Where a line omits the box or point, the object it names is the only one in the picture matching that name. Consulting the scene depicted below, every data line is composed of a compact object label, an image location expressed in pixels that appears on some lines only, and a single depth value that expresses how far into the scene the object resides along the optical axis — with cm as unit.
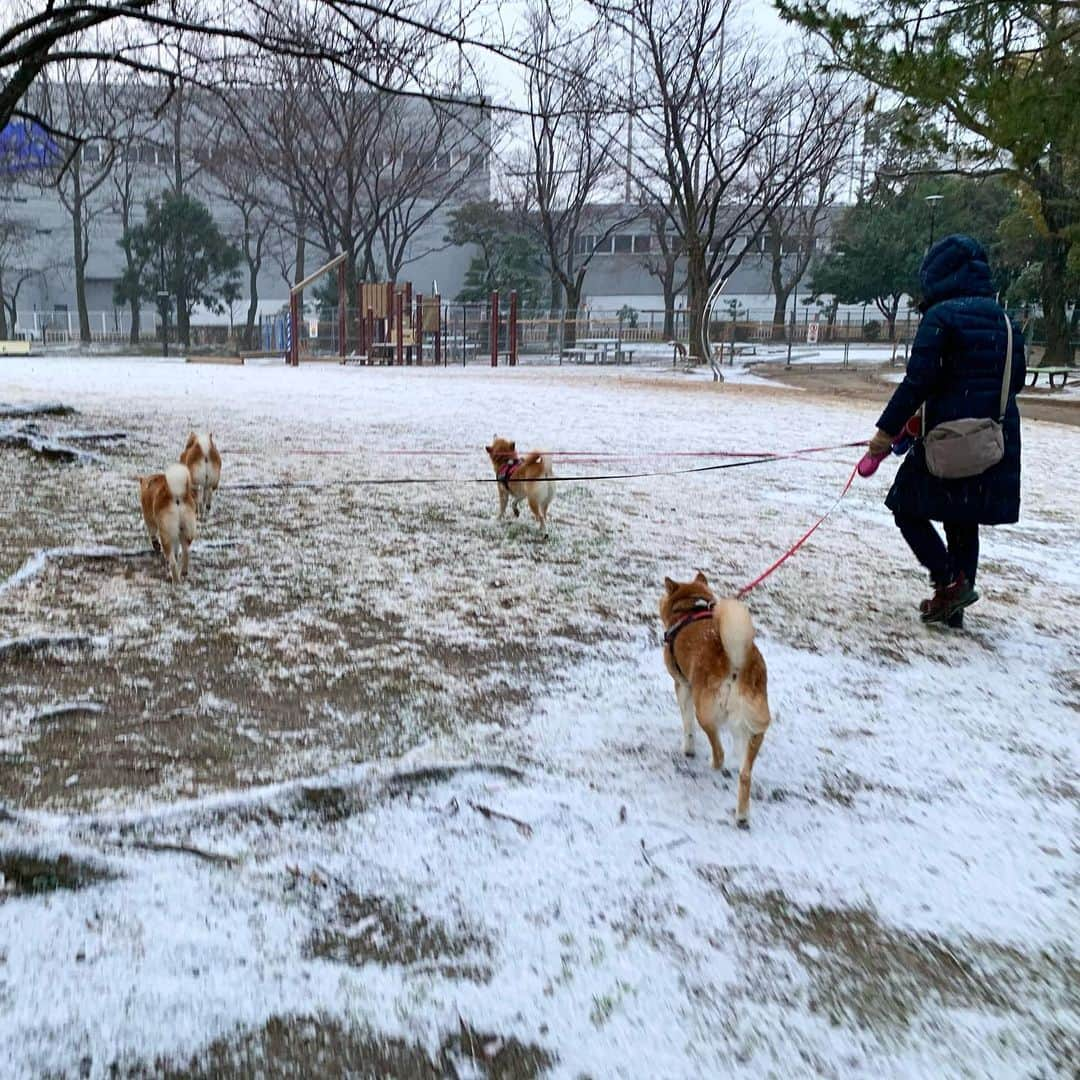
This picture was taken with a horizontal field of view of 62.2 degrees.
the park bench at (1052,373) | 1827
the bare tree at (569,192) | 3055
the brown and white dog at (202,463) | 529
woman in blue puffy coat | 372
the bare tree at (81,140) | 966
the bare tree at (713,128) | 2286
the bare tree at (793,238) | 3947
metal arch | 2105
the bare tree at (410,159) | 2925
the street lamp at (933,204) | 3180
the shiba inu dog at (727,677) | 235
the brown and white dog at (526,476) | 535
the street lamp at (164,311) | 3444
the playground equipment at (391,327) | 2419
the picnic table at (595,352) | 2878
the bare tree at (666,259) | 3972
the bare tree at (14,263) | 3925
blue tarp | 1175
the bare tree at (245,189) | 2819
